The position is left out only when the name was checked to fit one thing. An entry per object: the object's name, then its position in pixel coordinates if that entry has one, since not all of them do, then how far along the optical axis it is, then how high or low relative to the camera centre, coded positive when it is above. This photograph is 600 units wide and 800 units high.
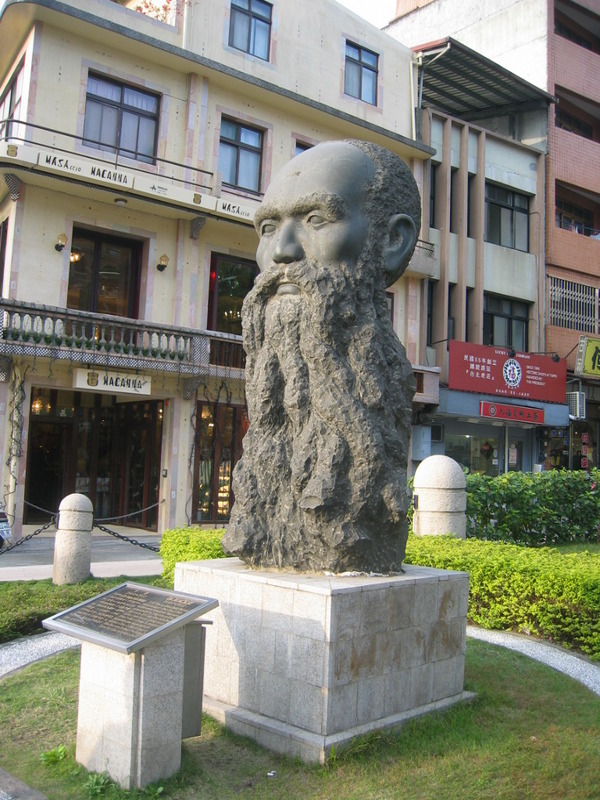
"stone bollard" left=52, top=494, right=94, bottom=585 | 9.95 -1.11
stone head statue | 5.32 +0.70
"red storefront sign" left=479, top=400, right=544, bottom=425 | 23.12 +2.01
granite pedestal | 4.62 -1.20
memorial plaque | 4.04 -0.89
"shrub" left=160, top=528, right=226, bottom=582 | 9.11 -1.02
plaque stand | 4.09 -1.24
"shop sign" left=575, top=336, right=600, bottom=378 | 24.77 +4.05
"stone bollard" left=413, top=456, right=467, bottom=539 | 11.30 -0.36
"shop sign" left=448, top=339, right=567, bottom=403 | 22.75 +3.25
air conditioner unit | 25.20 +2.53
